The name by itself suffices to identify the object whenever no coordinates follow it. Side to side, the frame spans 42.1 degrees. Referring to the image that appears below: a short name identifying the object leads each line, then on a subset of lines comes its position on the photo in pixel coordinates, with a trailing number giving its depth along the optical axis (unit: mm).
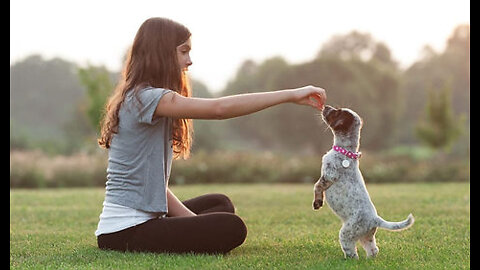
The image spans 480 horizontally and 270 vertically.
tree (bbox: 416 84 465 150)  20438
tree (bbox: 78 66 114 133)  19047
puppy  3955
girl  4234
